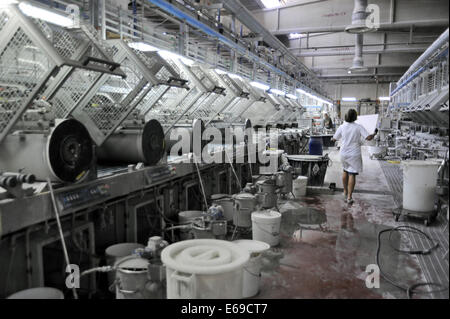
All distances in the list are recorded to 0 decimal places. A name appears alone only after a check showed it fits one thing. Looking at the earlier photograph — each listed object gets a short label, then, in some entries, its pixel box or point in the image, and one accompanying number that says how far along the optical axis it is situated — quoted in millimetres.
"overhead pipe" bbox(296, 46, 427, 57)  10562
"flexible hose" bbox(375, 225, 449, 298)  2855
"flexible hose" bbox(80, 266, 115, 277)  2337
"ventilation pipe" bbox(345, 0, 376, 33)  6297
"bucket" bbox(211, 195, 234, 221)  4531
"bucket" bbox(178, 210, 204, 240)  3764
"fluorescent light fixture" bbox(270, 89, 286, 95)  10574
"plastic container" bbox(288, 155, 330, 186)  6722
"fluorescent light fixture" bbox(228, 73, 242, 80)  6695
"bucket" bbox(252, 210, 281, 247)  3713
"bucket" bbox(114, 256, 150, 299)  2334
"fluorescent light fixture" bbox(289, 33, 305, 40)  11077
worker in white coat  5402
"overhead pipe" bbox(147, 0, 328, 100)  3923
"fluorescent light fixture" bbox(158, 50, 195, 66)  3984
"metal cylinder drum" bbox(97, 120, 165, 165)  3562
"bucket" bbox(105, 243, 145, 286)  2863
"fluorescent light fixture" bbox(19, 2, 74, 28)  2472
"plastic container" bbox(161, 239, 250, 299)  1869
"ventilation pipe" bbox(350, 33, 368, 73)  9930
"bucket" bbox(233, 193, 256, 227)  4008
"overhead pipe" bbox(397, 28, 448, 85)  5016
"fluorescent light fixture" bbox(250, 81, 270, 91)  8203
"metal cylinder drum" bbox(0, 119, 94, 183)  2416
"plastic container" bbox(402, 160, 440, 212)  4254
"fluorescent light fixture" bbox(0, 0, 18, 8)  2324
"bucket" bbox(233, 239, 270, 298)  2752
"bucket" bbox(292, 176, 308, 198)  6324
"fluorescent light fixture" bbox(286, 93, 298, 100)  12820
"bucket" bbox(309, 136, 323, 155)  8562
